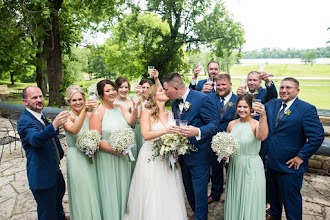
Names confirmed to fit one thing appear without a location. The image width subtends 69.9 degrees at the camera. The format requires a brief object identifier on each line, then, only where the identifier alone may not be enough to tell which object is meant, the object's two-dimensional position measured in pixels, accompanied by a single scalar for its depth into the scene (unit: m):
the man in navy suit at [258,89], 4.61
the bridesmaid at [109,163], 3.76
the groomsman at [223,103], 4.52
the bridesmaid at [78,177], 3.50
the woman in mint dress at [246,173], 3.38
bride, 3.54
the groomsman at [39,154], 3.02
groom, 3.50
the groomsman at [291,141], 3.38
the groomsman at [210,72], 5.01
